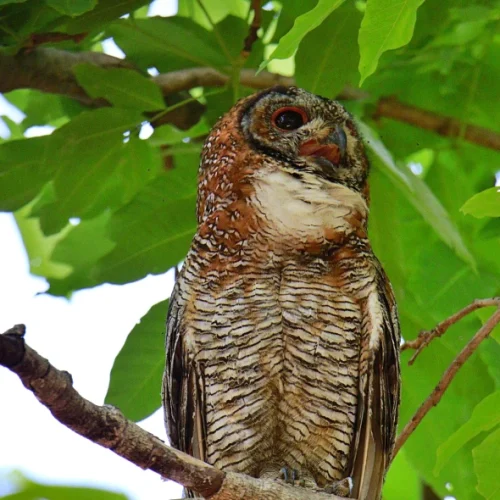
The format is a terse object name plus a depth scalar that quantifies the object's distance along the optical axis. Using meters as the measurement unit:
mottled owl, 5.62
